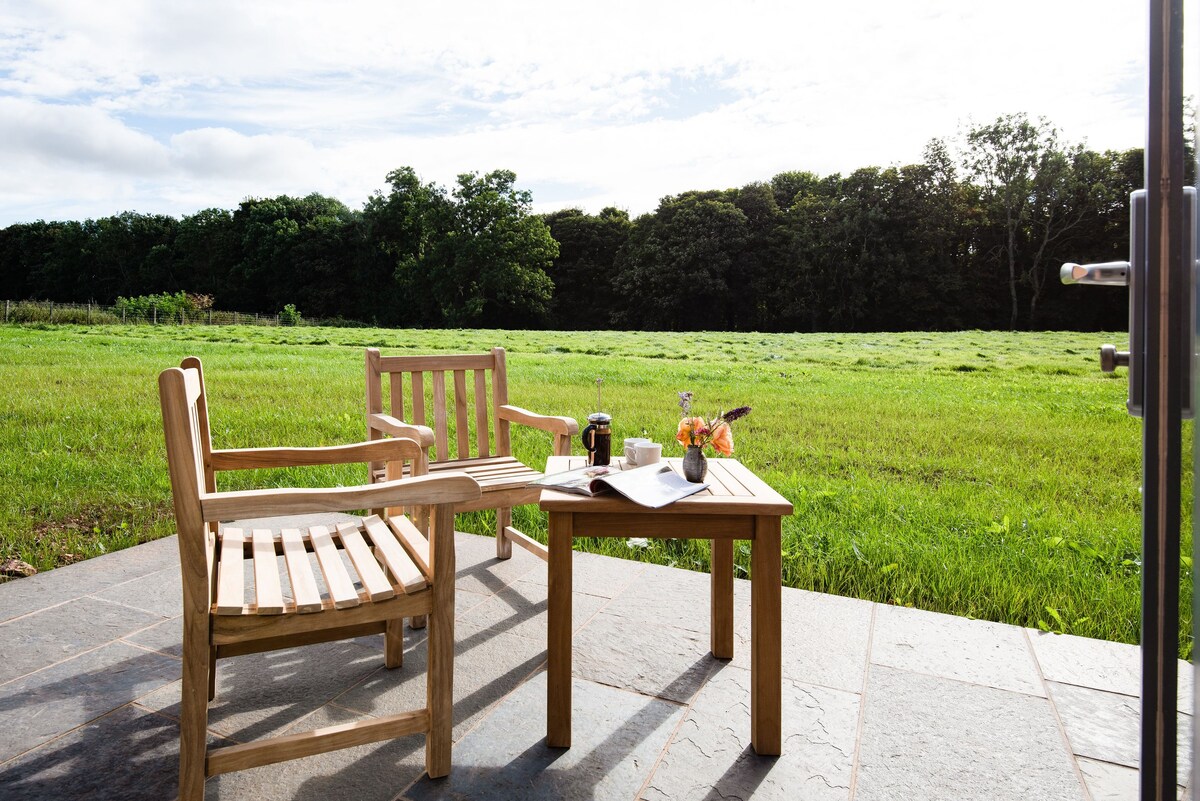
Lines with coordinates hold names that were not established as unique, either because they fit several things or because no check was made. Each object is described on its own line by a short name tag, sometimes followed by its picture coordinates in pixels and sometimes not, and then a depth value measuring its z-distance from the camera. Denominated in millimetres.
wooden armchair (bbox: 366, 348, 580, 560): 2752
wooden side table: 1893
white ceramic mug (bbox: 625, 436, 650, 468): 2424
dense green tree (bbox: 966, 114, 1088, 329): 27062
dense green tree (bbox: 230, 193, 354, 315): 37062
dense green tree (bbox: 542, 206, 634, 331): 37375
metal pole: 989
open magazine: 1930
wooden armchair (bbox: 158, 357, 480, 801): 1536
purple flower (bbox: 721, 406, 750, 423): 2124
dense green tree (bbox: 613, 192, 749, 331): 33844
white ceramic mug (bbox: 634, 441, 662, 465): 2416
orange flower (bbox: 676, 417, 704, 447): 2174
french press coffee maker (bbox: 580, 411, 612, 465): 2441
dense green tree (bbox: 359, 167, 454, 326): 35656
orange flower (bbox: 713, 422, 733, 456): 2182
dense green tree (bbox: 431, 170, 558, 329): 34688
